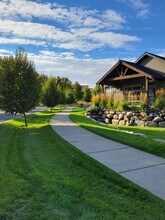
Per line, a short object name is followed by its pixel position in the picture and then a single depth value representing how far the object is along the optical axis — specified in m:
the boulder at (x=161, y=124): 11.08
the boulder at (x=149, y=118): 11.48
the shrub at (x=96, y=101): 15.17
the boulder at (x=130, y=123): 12.00
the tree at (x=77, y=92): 40.15
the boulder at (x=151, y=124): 11.25
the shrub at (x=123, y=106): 12.70
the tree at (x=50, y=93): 21.24
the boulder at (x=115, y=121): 12.94
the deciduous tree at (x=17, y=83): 10.02
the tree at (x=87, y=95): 36.85
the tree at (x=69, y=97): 34.60
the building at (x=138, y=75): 15.38
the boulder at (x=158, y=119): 11.19
